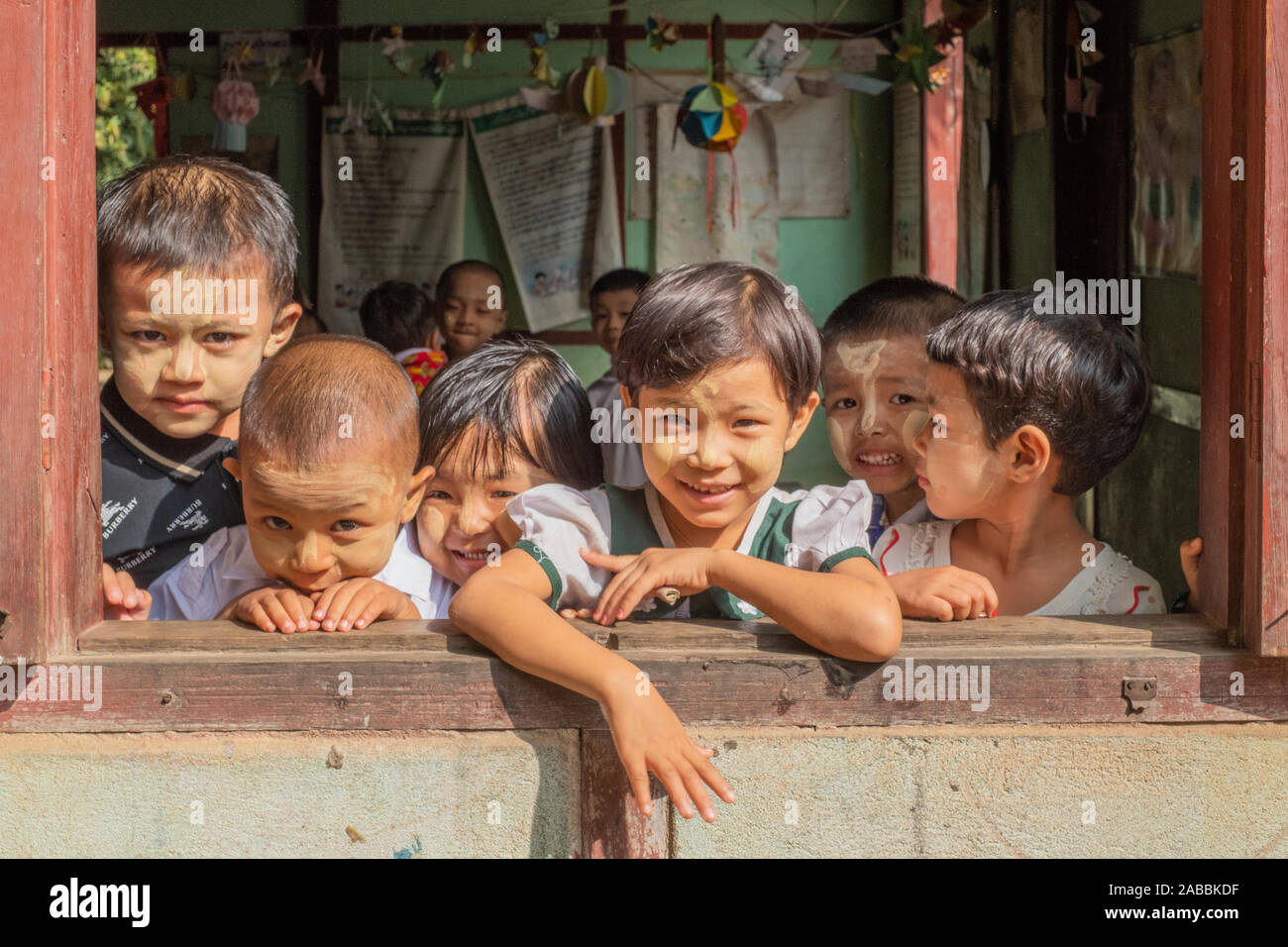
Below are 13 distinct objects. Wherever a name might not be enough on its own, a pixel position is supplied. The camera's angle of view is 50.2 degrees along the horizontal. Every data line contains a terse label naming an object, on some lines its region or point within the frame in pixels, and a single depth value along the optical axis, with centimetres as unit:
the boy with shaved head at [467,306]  625
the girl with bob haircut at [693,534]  216
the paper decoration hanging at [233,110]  691
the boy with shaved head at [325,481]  244
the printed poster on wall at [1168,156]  381
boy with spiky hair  279
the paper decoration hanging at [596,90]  690
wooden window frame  218
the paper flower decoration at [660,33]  695
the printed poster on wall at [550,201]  728
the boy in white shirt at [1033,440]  269
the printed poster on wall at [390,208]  724
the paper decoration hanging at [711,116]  647
